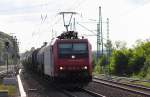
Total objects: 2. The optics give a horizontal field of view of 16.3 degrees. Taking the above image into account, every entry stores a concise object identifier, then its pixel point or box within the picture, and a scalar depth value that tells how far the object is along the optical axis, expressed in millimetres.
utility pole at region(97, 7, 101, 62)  71375
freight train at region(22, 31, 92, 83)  30703
